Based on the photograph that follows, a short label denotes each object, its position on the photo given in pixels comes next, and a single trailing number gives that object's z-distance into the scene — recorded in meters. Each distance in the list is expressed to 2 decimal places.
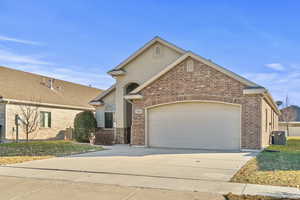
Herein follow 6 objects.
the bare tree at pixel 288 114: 44.73
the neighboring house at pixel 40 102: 21.61
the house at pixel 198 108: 14.35
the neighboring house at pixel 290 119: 40.41
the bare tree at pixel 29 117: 22.31
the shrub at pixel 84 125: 21.47
